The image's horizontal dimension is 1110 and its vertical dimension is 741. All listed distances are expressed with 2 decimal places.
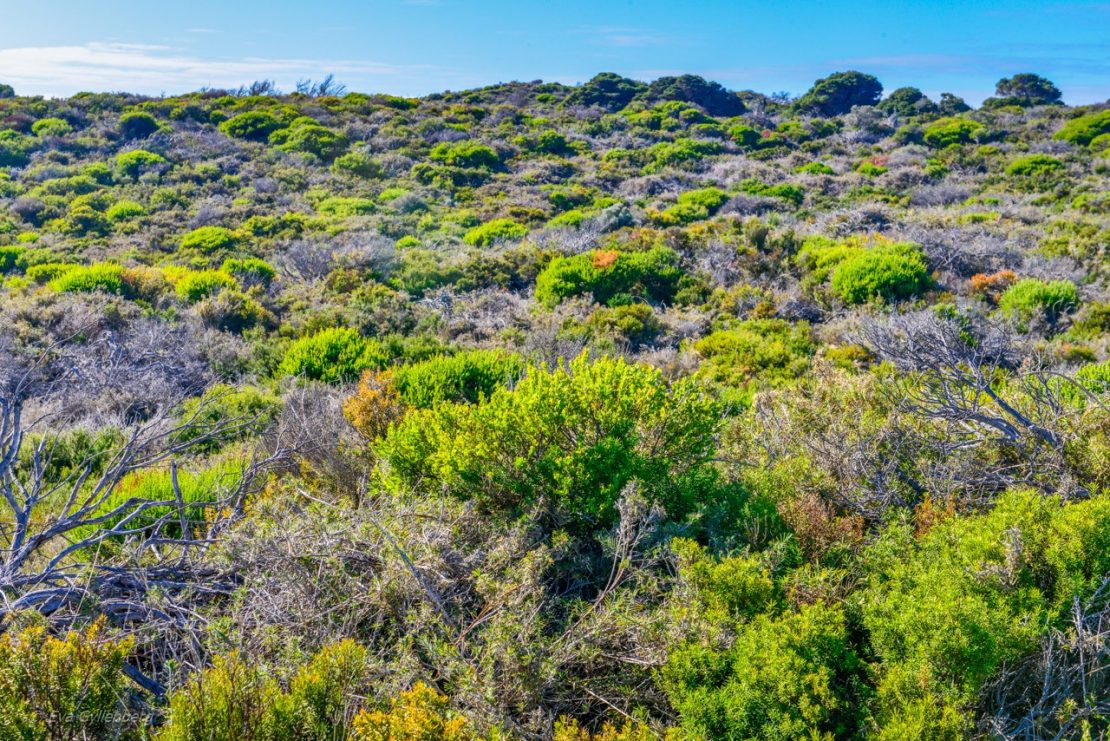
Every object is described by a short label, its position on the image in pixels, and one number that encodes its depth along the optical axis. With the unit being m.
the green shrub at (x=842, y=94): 40.53
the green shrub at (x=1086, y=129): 25.72
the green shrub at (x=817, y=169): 23.70
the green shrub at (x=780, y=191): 19.98
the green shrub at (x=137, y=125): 25.70
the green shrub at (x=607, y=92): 39.47
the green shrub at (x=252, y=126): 27.06
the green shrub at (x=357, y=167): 23.78
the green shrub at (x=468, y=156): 25.52
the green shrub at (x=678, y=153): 26.39
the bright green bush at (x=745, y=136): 30.02
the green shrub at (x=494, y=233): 16.12
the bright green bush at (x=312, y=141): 25.47
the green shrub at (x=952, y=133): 28.14
